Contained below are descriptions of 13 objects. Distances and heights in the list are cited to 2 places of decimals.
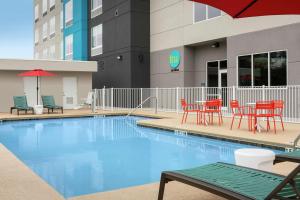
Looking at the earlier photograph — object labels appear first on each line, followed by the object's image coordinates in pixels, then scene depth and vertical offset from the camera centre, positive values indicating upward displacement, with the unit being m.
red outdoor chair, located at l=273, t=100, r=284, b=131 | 7.17 -0.20
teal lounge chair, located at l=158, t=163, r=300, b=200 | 1.92 -0.72
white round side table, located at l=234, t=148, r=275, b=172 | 3.00 -0.71
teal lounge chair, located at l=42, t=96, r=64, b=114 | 13.75 -0.23
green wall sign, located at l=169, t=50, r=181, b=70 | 14.11 +2.06
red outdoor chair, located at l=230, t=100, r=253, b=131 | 7.58 -0.21
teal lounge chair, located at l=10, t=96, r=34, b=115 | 13.24 -0.27
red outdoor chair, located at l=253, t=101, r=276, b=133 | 6.77 -0.24
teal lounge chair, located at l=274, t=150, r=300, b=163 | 3.08 -0.73
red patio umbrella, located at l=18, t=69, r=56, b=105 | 12.89 +1.22
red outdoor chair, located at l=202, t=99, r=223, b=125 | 8.32 -0.22
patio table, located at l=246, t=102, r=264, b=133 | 7.08 -0.84
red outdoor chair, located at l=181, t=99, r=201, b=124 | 8.81 -0.26
